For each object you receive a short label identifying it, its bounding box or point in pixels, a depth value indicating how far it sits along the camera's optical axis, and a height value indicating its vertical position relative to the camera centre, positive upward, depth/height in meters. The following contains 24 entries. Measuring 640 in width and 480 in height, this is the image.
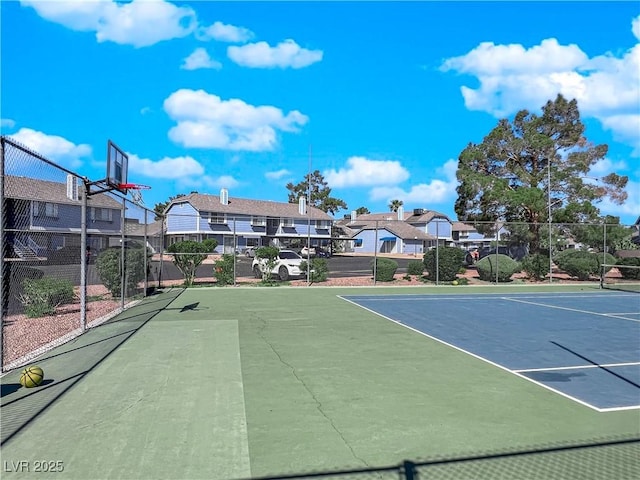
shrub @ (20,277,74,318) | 11.14 -0.96
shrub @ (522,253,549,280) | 25.55 -0.57
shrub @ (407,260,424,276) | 25.34 -0.67
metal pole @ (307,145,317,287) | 21.88 -0.78
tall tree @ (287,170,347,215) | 88.19 +11.43
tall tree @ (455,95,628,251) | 28.91 +5.18
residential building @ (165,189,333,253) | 53.34 +4.04
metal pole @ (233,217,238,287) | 20.97 -0.69
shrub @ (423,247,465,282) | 24.11 -0.38
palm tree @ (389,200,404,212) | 99.81 +10.56
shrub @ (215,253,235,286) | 21.05 -0.70
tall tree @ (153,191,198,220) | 86.94 +9.04
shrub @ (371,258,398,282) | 24.05 -0.78
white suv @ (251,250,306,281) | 23.14 -0.58
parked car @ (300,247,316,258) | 50.70 +0.48
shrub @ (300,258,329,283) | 22.97 -0.71
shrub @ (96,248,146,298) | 14.58 -0.43
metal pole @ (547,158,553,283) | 27.56 +3.90
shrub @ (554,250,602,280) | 25.94 -0.41
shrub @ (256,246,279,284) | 22.20 -0.45
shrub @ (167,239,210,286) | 19.94 +0.00
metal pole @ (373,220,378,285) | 23.22 -0.69
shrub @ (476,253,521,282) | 24.48 -0.64
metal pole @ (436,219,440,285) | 23.45 -0.42
